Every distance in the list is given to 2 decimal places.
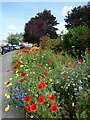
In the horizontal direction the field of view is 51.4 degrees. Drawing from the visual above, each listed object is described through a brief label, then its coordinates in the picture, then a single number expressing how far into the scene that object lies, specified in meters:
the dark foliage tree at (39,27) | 17.57
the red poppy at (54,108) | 1.18
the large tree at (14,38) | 32.63
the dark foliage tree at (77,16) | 14.79
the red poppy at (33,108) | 1.20
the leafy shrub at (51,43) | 6.25
